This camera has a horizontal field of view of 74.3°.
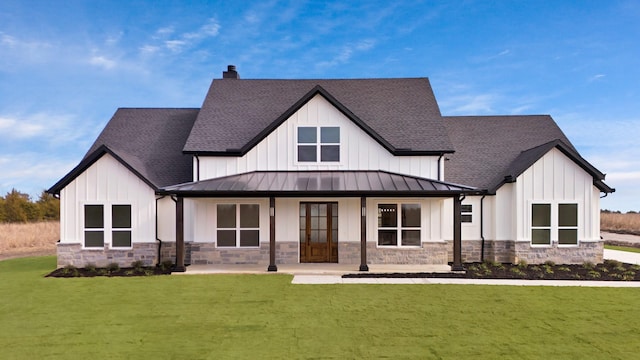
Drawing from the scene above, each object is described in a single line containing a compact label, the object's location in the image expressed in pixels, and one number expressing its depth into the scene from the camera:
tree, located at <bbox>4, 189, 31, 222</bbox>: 38.84
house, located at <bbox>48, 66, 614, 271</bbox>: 16.17
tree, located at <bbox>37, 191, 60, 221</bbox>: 39.78
